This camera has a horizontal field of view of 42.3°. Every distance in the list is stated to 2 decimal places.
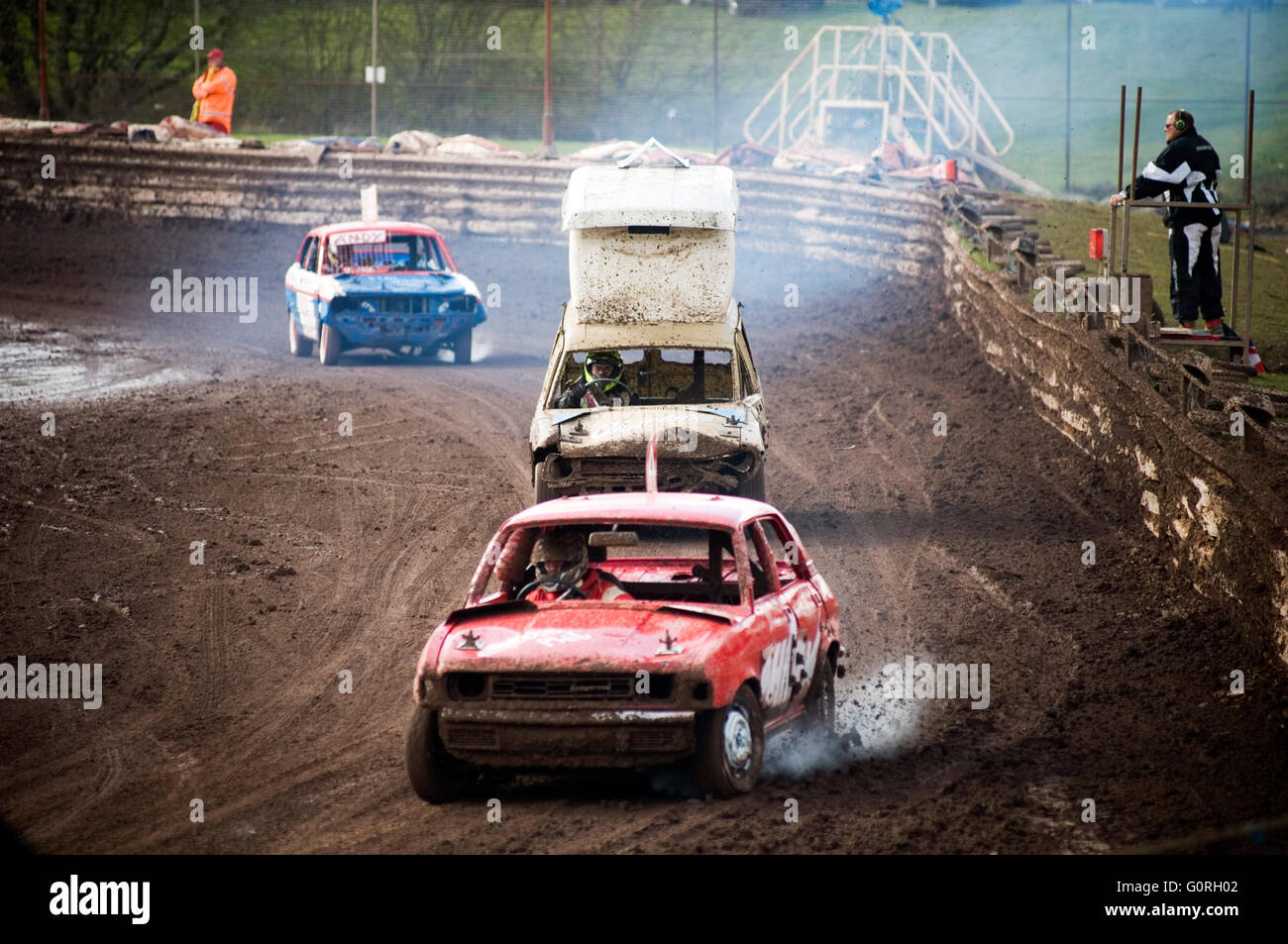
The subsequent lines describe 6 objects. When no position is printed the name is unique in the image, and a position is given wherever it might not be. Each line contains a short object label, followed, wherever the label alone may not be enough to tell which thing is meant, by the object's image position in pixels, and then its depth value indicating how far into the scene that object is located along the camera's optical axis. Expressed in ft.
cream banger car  39.19
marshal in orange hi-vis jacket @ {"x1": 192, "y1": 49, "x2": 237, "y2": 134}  94.89
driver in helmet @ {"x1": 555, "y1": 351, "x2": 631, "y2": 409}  41.04
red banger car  22.95
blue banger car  64.28
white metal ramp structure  93.76
